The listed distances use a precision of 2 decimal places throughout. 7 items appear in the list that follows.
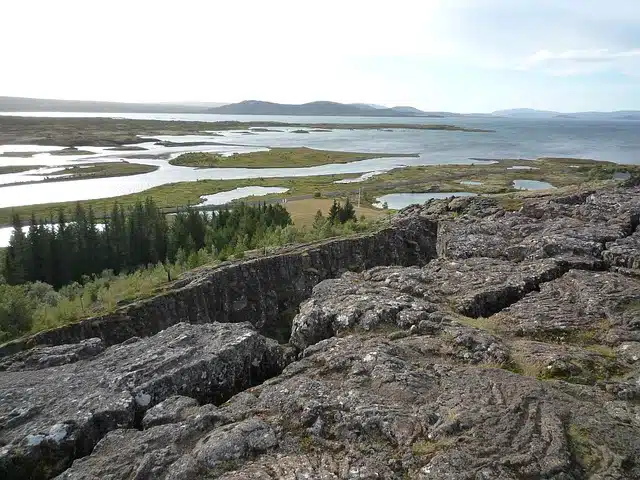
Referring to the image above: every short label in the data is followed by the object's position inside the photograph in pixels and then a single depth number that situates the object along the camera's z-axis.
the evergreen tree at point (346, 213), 63.26
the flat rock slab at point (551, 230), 26.33
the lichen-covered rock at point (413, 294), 20.36
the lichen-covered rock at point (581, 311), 18.48
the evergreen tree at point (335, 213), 60.36
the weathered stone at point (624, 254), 23.86
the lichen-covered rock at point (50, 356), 19.58
